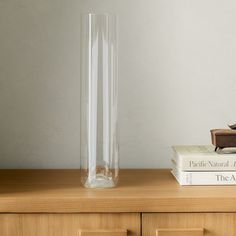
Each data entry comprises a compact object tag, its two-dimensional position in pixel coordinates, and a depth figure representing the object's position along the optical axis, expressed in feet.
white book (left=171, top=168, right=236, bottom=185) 5.40
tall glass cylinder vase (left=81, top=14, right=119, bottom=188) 5.28
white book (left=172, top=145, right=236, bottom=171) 5.40
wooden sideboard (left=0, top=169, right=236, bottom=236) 4.86
